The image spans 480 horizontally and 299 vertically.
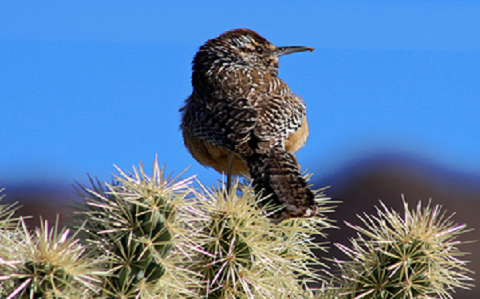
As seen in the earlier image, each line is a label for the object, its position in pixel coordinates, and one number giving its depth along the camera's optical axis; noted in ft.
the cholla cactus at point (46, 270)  13.62
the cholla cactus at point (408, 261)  17.34
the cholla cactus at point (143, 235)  15.14
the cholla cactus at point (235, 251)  16.93
